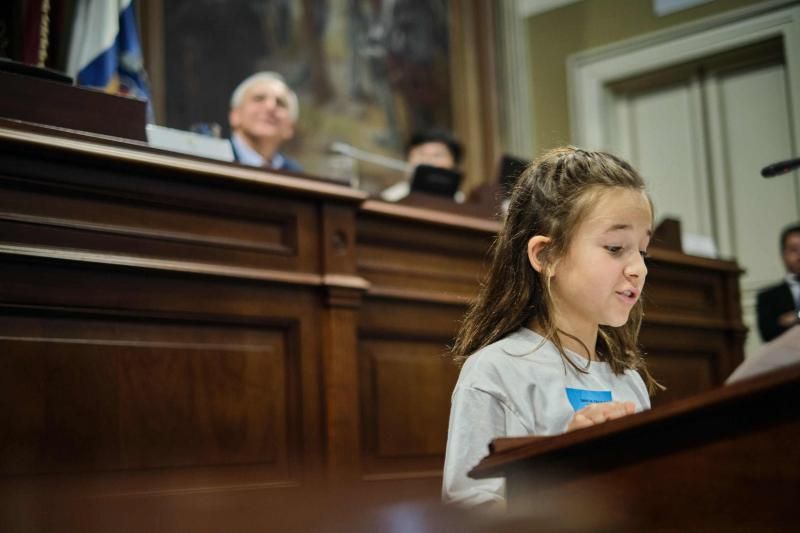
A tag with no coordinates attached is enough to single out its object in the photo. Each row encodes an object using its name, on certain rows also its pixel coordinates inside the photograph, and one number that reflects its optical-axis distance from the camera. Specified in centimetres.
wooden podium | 99
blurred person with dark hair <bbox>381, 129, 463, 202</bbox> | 651
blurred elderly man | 565
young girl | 163
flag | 448
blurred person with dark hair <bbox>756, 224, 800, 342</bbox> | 611
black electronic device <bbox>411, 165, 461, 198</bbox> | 446
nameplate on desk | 322
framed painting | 632
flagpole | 404
